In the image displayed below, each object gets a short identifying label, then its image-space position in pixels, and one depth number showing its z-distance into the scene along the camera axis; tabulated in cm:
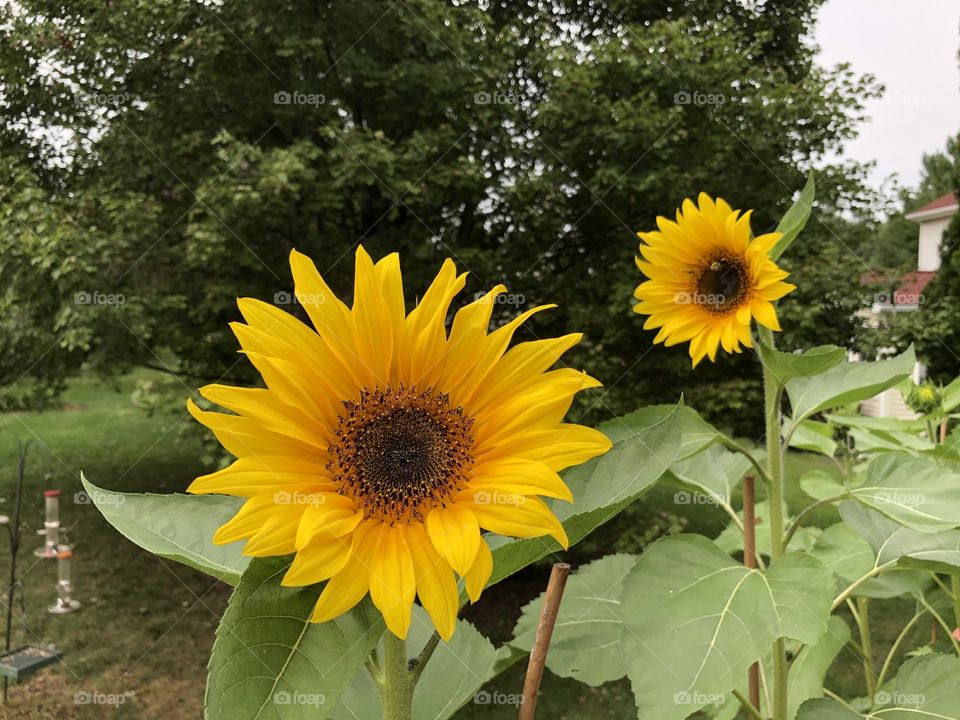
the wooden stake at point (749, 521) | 102
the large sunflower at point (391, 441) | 56
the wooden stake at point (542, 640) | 66
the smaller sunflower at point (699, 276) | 149
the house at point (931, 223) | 1380
